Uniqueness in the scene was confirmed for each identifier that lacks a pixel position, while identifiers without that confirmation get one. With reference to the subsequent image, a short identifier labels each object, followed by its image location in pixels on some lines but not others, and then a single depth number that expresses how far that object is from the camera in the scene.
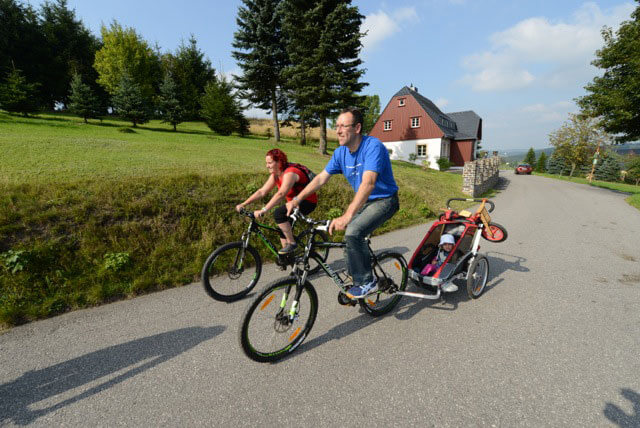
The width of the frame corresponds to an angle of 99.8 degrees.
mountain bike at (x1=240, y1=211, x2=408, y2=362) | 2.68
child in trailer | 4.02
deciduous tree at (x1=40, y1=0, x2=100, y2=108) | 38.47
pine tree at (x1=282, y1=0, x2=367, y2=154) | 18.08
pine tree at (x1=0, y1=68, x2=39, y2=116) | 20.16
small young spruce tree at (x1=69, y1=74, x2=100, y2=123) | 23.84
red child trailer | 3.91
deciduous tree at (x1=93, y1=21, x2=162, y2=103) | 36.28
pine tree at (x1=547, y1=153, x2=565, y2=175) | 58.03
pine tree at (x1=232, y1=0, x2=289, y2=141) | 24.14
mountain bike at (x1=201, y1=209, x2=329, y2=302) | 3.99
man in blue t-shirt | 2.99
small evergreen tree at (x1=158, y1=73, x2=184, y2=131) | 25.77
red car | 37.69
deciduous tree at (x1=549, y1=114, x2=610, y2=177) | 33.66
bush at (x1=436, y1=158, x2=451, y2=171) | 28.70
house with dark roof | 33.75
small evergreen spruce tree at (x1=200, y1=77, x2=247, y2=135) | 27.88
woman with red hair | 4.07
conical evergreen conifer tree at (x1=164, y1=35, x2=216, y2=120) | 43.06
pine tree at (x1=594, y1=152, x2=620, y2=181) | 57.20
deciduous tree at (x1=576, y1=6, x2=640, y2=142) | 16.39
